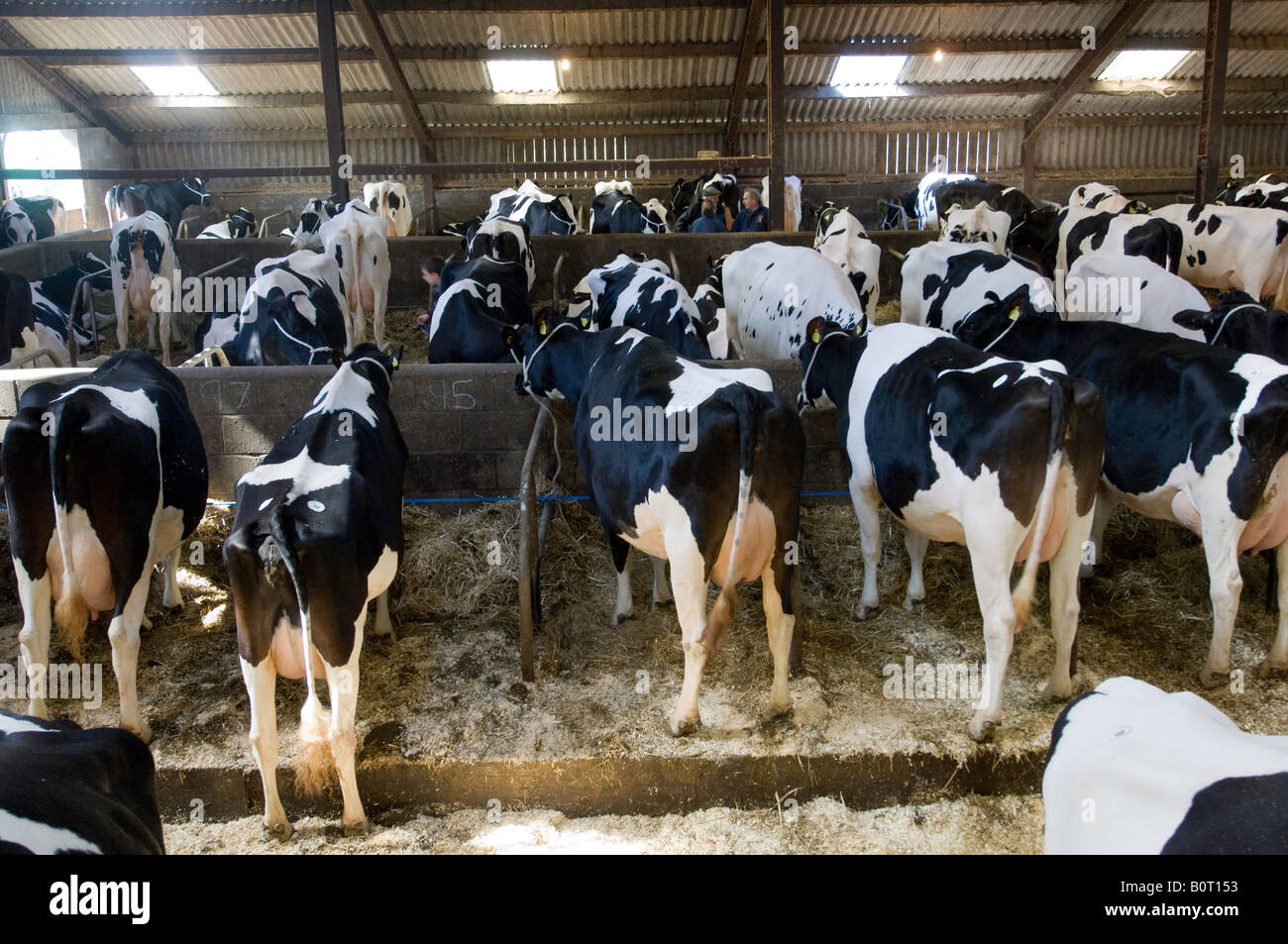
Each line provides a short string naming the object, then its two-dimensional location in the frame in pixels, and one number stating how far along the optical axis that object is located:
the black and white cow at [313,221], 11.90
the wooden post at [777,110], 12.20
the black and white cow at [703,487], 4.54
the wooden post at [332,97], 12.09
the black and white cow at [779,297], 8.15
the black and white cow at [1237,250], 11.37
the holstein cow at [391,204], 16.61
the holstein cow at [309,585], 4.01
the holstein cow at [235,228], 15.38
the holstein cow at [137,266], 10.61
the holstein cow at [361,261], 10.11
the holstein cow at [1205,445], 4.91
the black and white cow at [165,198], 17.48
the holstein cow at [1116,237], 10.84
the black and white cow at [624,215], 14.82
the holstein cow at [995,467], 4.52
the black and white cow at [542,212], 14.57
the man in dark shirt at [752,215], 14.55
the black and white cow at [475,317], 8.38
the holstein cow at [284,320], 8.10
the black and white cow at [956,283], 8.31
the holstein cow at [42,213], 18.06
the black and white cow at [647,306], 7.96
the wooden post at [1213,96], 12.81
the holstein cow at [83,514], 4.70
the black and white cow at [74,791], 2.35
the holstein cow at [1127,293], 7.90
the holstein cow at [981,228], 12.42
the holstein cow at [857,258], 9.82
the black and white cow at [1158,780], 2.11
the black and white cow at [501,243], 10.48
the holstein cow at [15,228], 15.07
